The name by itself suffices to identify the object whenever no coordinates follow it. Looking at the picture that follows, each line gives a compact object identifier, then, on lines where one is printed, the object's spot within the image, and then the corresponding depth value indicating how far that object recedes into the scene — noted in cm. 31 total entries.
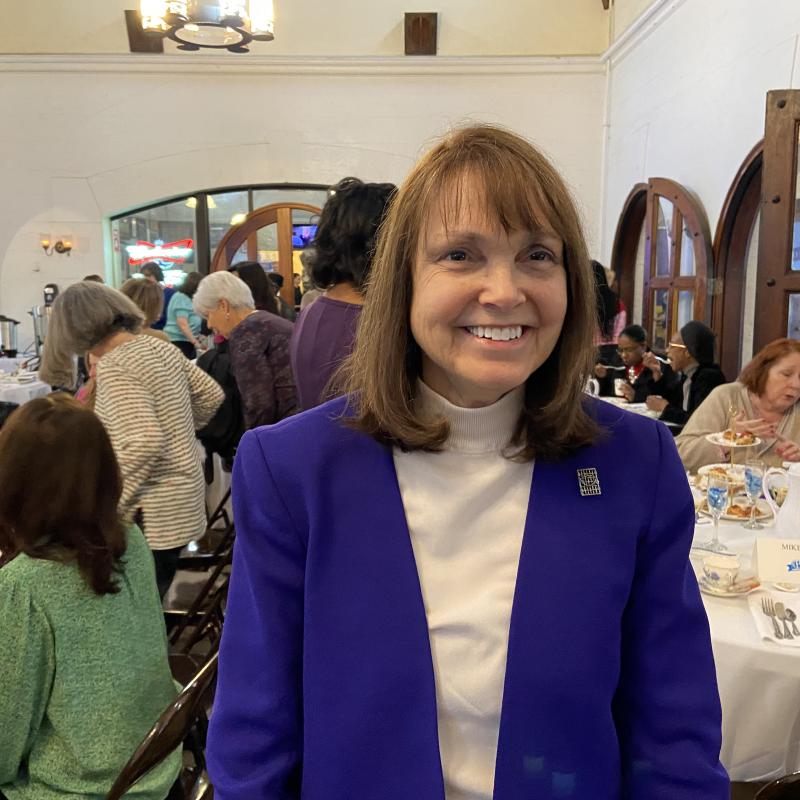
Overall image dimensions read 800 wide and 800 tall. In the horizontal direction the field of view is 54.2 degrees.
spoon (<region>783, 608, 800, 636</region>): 168
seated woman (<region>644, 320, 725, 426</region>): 411
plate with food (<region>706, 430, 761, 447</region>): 260
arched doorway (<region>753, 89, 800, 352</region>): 341
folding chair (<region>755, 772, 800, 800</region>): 110
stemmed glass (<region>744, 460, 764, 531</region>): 233
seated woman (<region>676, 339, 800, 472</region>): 287
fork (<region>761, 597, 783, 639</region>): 167
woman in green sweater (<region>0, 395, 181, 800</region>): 146
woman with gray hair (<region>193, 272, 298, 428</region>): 312
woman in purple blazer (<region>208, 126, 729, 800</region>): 88
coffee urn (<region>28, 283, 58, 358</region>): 869
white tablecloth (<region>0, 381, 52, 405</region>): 589
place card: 181
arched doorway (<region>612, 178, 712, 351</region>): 530
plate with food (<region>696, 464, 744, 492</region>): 243
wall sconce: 886
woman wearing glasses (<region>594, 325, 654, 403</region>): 488
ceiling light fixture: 528
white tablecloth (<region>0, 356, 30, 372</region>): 714
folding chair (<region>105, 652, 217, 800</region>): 121
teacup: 179
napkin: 160
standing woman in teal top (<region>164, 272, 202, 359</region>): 707
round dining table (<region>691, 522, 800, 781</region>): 160
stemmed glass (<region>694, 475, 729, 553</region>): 206
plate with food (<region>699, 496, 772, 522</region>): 237
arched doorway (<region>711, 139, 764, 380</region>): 496
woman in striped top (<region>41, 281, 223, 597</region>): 242
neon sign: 944
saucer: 178
